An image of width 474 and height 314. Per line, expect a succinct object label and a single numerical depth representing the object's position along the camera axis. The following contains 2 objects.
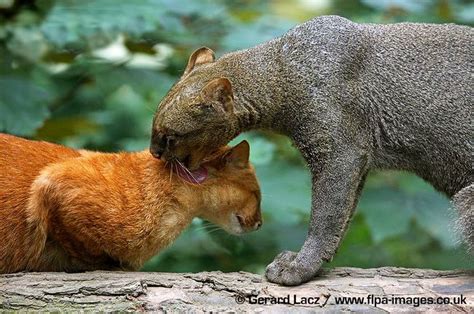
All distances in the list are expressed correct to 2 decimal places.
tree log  9.98
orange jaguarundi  10.74
